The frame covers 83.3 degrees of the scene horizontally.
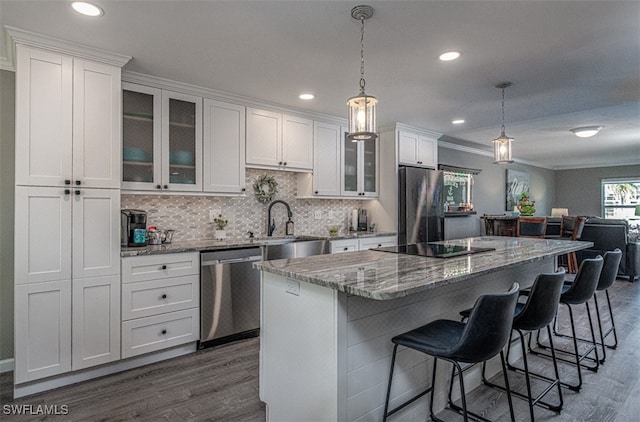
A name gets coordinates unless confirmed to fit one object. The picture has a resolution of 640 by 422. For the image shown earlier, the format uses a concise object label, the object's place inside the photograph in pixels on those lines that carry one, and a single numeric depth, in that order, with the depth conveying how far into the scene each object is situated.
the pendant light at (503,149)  3.46
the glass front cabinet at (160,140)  3.04
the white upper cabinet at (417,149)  4.95
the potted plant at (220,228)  3.66
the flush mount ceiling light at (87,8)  2.04
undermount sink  3.52
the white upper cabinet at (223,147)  3.48
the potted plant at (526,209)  6.51
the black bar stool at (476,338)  1.54
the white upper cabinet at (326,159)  4.39
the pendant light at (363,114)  2.13
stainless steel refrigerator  4.84
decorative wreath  4.11
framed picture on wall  8.54
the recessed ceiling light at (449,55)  2.65
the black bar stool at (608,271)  2.86
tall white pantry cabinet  2.39
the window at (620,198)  9.93
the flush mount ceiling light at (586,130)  5.58
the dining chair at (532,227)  6.11
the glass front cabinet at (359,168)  4.72
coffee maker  2.94
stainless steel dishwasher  3.14
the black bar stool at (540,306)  1.98
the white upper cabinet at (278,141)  3.82
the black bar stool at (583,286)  2.47
